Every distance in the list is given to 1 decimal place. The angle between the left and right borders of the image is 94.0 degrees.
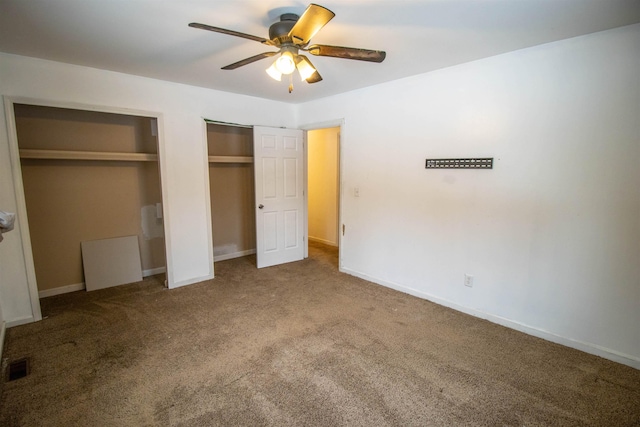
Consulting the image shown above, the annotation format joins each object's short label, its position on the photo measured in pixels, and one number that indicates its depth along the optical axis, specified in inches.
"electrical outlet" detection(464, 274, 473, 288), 116.9
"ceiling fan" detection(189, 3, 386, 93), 68.7
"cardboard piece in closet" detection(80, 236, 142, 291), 142.6
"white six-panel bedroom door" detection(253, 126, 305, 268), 167.8
